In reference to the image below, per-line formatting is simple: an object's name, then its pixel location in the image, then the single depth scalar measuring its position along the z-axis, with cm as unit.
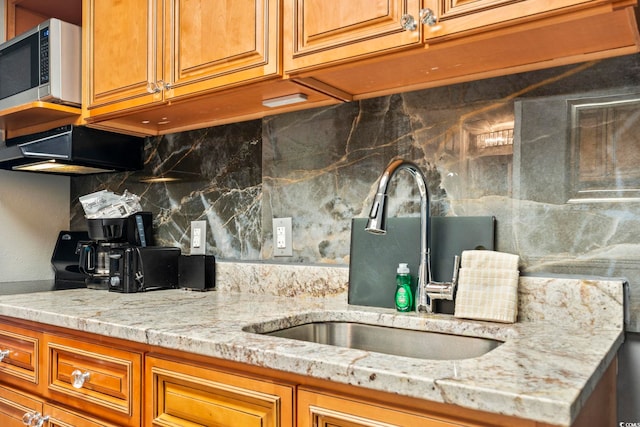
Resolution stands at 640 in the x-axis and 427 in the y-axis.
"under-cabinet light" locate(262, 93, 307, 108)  158
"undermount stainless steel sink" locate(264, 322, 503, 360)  122
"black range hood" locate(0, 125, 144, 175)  200
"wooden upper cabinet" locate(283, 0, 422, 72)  118
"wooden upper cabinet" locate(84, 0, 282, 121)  142
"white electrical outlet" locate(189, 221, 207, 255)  205
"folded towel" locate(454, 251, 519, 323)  123
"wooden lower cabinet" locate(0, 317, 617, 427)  85
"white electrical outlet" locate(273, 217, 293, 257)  178
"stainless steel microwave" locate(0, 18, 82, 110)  189
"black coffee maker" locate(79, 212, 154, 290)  205
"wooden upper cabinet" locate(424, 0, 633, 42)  98
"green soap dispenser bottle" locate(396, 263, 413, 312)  139
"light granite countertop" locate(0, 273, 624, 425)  75
